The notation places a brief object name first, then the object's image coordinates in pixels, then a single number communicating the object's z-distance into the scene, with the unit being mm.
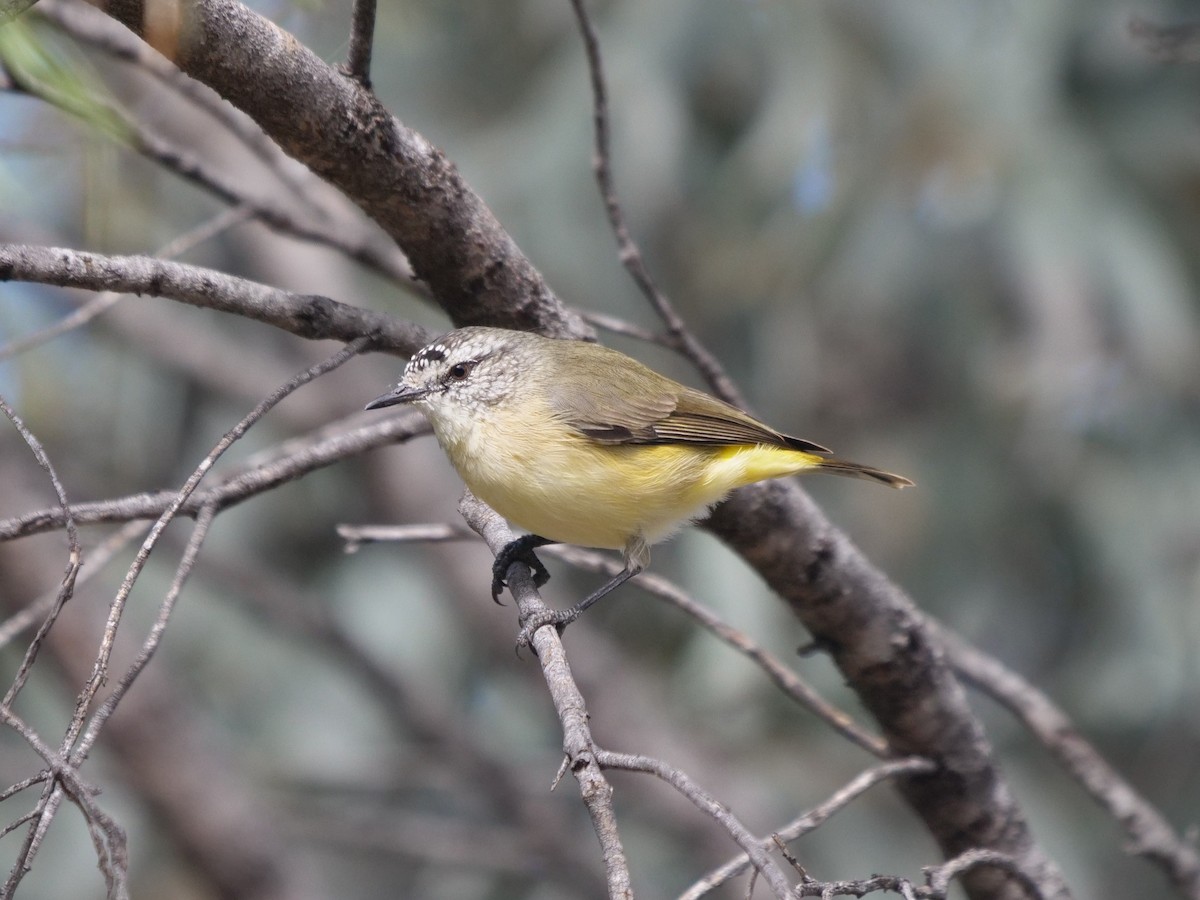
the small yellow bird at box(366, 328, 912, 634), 5090
